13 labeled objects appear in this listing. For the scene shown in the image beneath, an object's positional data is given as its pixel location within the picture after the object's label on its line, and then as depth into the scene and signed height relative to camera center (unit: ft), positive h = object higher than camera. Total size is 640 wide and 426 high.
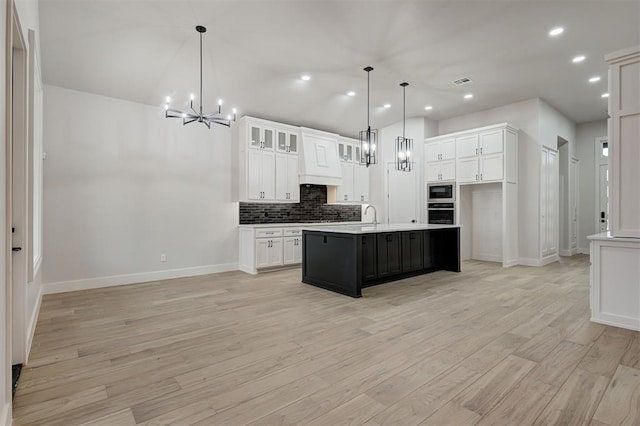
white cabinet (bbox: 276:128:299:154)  22.90 +5.11
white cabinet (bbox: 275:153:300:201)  22.74 +2.44
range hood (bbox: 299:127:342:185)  23.80 +4.05
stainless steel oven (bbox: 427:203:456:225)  24.44 -0.06
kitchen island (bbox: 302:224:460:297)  14.76 -2.16
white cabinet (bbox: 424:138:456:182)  24.31 +3.96
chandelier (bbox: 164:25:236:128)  13.17 +4.05
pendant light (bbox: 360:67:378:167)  17.23 +3.45
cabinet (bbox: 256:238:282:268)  20.49 -2.47
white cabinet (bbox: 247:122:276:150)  21.48 +5.15
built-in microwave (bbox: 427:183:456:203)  24.34 +1.48
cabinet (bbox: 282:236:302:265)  21.80 -2.51
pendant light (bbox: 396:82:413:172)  19.47 +3.40
